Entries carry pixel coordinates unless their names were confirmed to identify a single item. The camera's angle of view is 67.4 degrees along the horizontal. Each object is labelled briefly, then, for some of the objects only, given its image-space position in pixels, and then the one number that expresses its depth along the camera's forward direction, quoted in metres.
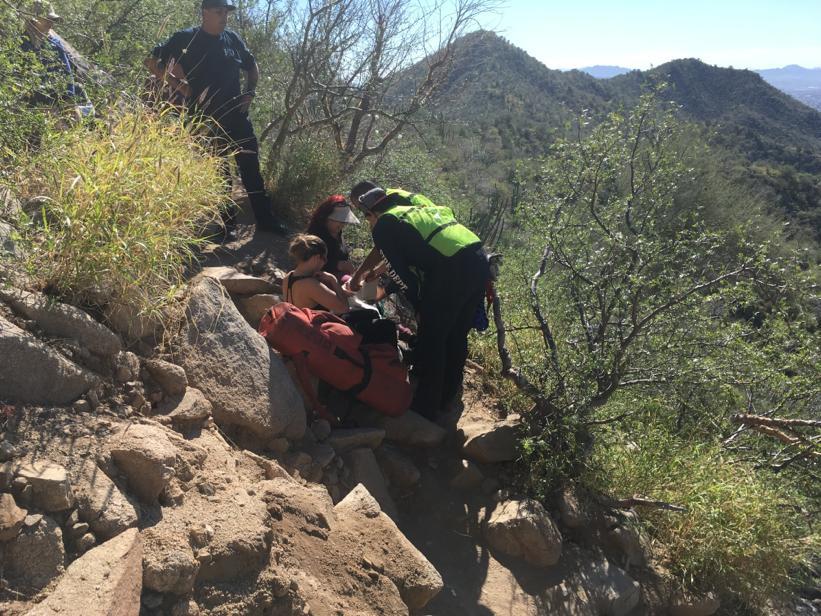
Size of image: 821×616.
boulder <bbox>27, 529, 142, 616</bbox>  1.48
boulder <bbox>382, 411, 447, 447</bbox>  3.51
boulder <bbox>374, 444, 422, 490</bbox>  3.35
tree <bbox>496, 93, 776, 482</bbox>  3.54
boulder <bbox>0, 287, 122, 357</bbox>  2.20
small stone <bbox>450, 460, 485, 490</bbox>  3.52
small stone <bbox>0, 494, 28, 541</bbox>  1.57
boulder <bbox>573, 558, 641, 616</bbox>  3.18
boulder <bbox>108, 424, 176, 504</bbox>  1.97
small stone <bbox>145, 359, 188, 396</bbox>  2.56
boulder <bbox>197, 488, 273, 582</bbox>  1.89
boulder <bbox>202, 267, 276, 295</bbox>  3.58
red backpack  3.16
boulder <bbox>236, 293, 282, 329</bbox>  3.75
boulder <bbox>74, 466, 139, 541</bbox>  1.78
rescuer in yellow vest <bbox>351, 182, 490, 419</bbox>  3.31
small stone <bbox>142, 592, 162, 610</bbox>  1.67
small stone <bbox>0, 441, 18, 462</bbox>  1.74
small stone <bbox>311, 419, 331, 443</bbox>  3.12
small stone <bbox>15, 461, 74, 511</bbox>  1.71
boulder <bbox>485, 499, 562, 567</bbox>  3.18
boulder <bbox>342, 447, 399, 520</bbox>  3.07
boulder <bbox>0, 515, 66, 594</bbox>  1.56
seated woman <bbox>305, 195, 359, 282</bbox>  4.14
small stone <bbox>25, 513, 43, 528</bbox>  1.62
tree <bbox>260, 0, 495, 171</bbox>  6.00
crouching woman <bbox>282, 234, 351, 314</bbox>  3.51
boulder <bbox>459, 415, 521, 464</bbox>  3.58
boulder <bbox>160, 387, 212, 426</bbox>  2.49
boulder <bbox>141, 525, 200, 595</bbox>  1.71
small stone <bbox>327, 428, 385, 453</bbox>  3.14
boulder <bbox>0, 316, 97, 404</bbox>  1.98
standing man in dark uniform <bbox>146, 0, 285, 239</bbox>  4.12
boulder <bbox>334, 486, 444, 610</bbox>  2.34
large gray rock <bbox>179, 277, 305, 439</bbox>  2.76
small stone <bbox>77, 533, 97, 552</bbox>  1.71
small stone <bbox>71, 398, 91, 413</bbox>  2.12
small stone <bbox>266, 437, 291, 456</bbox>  2.85
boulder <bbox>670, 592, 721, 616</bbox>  3.40
